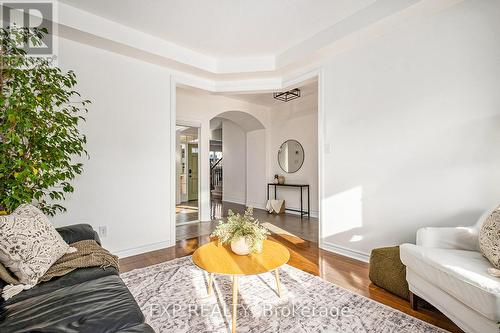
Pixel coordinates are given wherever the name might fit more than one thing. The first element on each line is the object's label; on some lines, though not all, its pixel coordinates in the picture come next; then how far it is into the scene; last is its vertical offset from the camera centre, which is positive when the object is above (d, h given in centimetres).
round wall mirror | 554 +27
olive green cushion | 196 -95
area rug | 162 -114
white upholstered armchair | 124 -69
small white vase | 186 -66
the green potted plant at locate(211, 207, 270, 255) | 186 -57
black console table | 527 -83
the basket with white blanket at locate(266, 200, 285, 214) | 559 -99
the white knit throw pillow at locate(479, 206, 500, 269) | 145 -49
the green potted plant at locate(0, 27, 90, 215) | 176 +32
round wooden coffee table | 159 -73
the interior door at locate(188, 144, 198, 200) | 781 -22
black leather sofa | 102 -72
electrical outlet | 284 -80
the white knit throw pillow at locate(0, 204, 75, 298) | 137 -51
